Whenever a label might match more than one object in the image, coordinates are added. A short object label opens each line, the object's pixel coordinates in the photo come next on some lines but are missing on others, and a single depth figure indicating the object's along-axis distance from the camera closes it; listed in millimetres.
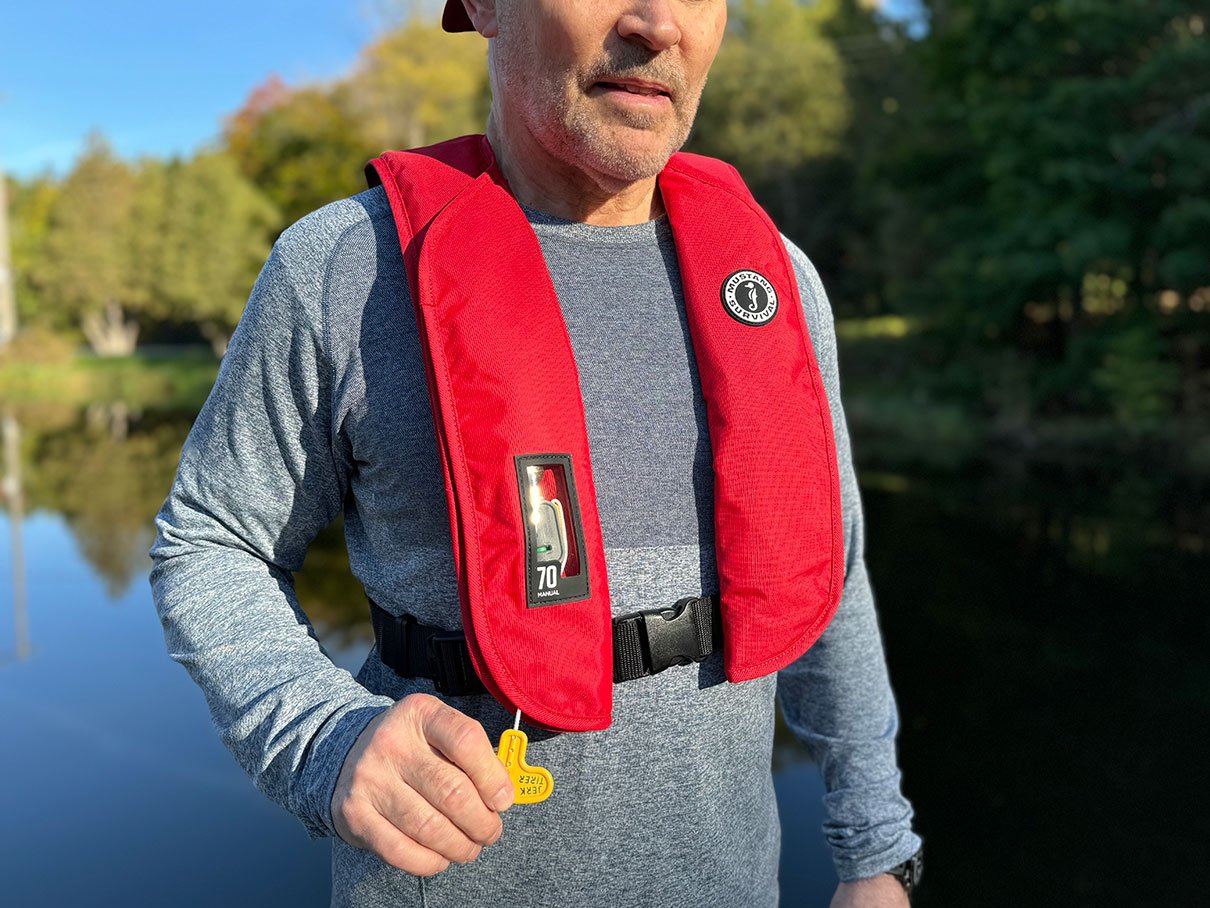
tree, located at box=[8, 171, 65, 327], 36625
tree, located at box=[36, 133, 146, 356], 33906
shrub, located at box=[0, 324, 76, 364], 27406
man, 1118
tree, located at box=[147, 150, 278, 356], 31922
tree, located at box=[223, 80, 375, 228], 28797
